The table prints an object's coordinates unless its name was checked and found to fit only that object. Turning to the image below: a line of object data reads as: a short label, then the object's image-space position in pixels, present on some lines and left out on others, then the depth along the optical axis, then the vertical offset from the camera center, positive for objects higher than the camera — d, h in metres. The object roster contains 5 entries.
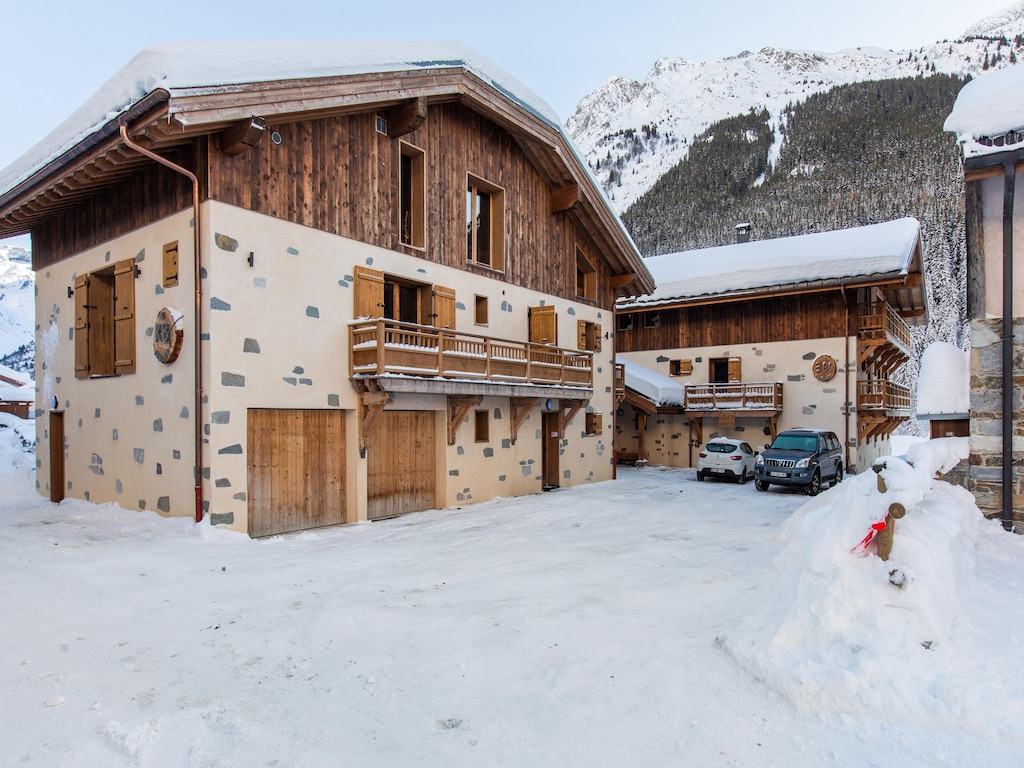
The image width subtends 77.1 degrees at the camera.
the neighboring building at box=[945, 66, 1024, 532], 9.26 +1.36
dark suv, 17.83 -2.30
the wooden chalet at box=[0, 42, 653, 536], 10.59 +2.01
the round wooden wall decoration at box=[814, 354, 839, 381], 23.89 +0.47
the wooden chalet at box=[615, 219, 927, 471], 23.53 +1.58
